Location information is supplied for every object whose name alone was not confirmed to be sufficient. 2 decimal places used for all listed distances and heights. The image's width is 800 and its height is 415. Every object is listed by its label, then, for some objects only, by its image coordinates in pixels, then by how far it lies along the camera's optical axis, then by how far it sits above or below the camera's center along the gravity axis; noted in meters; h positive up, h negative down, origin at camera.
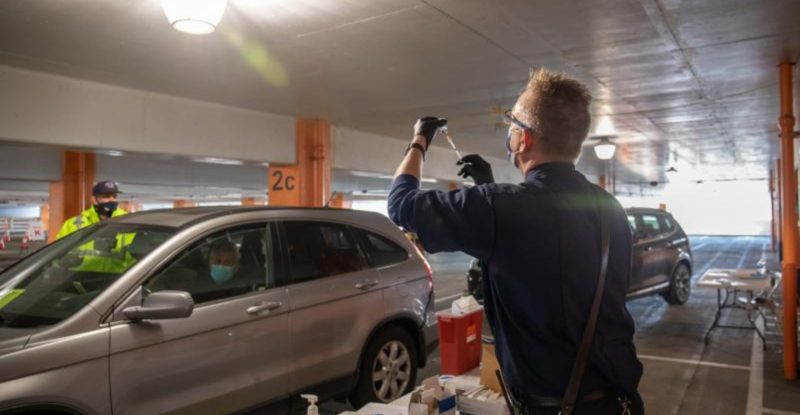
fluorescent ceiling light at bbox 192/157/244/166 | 8.62 +0.88
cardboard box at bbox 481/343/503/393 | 2.72 -0.74
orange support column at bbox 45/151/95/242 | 11.75 +0.69
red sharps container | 3.16 -0.70
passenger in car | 3.58 -0.40
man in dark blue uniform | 1.61 -0.09
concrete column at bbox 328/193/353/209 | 26.86 +0.81
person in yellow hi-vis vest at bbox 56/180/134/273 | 3.47 -0.25
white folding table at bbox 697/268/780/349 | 6.72 -0.81
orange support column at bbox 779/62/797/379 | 5.71 -0.12
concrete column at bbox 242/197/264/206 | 32.13 +0.92
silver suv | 2.91 -0.60
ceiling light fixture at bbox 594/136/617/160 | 10.34 +1.25
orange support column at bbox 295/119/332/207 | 9.77 +1.03
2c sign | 9.78 +0.55
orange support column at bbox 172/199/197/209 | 34.20 +0.86
